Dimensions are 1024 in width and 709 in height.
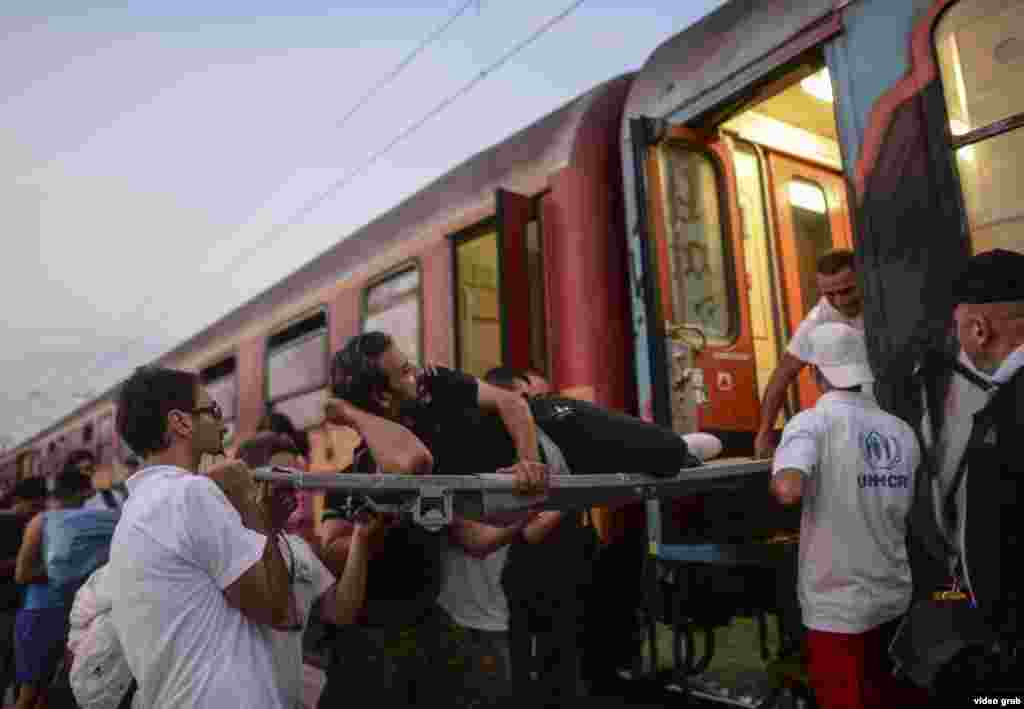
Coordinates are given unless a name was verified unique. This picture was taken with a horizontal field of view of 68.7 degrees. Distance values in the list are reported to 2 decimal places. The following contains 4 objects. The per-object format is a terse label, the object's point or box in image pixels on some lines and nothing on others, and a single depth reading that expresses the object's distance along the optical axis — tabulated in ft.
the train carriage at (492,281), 11.76
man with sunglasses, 4.69
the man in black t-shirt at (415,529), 6.86
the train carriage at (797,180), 7.22
